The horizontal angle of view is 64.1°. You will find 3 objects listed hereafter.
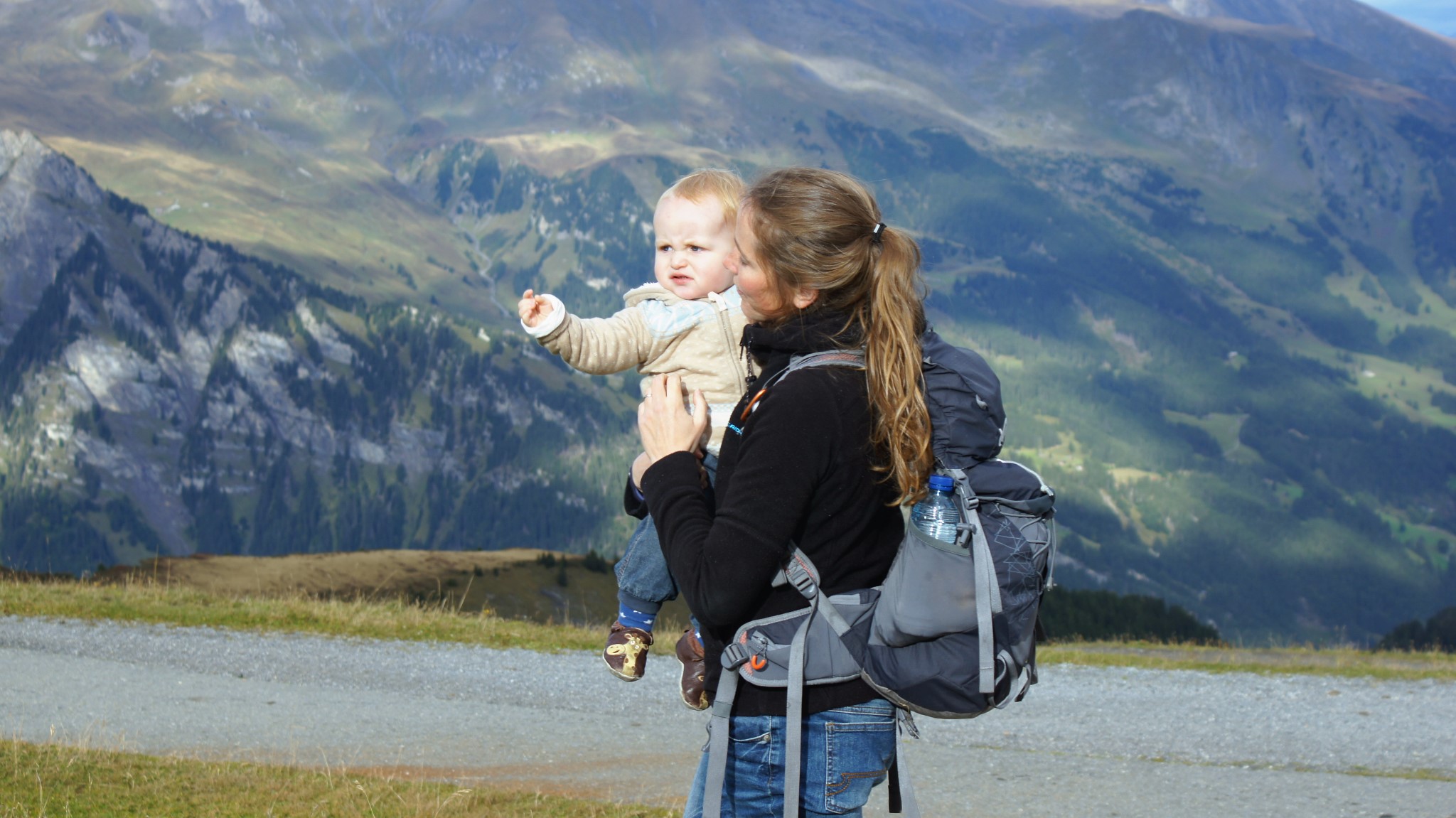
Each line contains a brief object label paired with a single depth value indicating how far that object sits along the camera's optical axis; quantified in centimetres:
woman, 337
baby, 448
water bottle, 337
